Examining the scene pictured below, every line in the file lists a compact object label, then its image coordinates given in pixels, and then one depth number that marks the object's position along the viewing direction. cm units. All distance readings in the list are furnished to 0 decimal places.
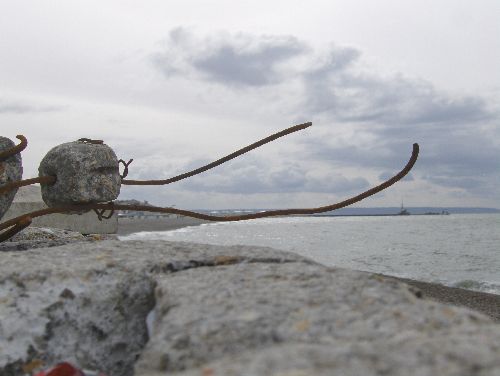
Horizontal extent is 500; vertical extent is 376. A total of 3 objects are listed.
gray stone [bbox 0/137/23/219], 72
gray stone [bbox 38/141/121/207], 72
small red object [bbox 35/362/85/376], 33
